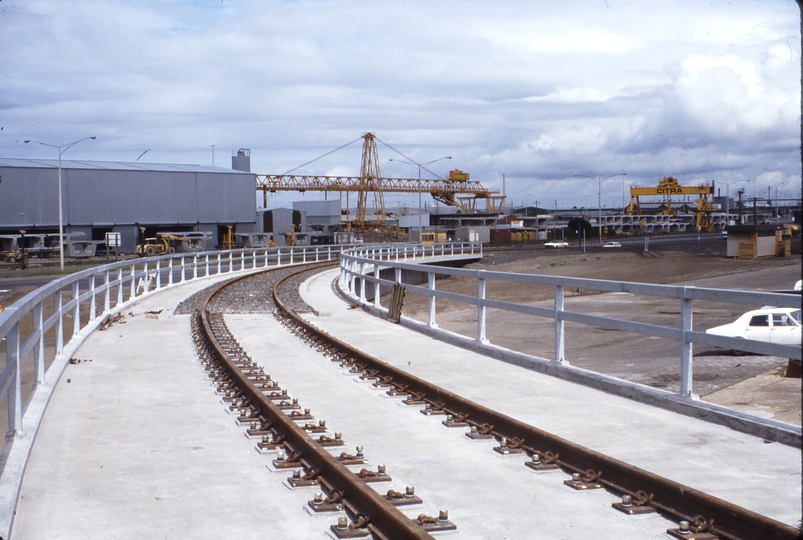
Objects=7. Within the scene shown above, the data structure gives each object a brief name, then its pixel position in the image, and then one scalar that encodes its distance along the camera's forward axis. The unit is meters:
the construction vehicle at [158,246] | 70.44
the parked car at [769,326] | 17.77
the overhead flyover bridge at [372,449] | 5.43
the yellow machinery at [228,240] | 87.88
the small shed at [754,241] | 67.00
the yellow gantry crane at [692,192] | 142.00
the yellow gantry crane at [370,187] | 146.50
